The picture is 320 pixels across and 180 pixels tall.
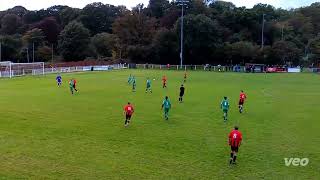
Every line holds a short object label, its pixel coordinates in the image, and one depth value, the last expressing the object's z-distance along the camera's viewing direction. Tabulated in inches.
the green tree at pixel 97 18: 5413.4
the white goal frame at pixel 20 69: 2596.0
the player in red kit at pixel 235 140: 660.1
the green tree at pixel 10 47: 4507.9
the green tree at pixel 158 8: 5172.2
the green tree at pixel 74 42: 4527.6
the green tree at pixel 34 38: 4815.5
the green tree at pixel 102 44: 4852.4
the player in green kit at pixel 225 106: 1046.4
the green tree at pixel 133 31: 4490.7
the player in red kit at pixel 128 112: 959.5
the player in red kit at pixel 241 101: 1191.9
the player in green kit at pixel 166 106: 1048.2
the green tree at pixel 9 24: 5605.3
